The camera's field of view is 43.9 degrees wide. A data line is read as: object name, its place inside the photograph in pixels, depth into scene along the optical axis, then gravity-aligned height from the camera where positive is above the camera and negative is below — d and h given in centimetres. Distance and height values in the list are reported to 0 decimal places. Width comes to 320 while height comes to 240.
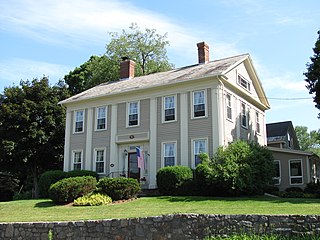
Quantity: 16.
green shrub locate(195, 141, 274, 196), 1748 +44
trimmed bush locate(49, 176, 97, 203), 1753 -43
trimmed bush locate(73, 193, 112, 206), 1680 -84
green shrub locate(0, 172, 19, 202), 3209 -51
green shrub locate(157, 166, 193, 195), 1894 +13
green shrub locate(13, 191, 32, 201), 2655 -108
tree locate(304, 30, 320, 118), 2025 +547
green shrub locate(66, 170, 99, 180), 2169 +39
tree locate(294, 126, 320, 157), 7550 +807
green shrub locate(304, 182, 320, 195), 2095 -35
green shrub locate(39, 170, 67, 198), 2164 +0
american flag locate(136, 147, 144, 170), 2098 +118
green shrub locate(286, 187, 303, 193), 2198 -43
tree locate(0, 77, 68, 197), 2638 +351
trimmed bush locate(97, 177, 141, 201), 1770 -34
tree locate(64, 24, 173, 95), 3966 +1232
